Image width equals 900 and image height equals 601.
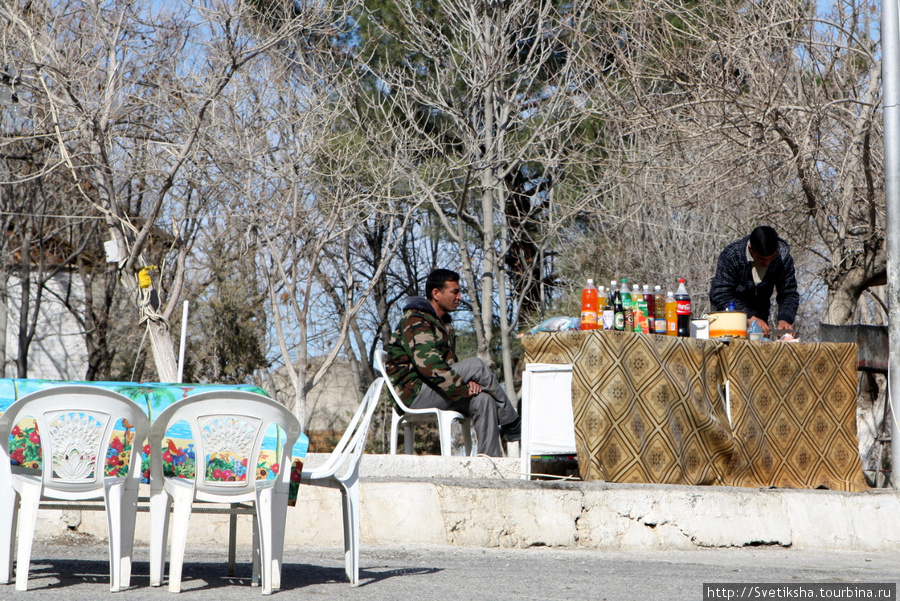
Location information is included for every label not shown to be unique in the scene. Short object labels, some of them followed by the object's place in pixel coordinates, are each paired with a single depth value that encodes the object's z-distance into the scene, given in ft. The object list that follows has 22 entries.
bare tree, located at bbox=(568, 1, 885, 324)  53.83
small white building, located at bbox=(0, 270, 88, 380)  142.82
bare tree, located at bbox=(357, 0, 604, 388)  91.76
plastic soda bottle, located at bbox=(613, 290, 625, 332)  40.57
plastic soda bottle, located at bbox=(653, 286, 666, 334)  41.65
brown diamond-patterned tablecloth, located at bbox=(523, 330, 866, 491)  38.73
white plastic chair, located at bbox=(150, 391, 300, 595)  25.73
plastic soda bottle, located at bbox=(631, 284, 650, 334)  40.98
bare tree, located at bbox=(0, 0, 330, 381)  71.56
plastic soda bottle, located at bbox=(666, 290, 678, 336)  41.91
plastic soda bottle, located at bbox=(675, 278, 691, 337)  42.04
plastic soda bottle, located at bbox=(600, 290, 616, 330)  40.50
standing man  47.29
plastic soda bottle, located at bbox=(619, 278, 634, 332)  40.86
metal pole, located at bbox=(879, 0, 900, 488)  44.19
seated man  46.34
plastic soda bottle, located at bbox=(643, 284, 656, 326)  41.70
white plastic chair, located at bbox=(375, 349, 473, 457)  46.26
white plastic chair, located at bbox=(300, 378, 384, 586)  28.53
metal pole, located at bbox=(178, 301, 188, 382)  40.32
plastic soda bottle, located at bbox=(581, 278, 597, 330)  40.86
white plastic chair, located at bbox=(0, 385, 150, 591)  25.59
